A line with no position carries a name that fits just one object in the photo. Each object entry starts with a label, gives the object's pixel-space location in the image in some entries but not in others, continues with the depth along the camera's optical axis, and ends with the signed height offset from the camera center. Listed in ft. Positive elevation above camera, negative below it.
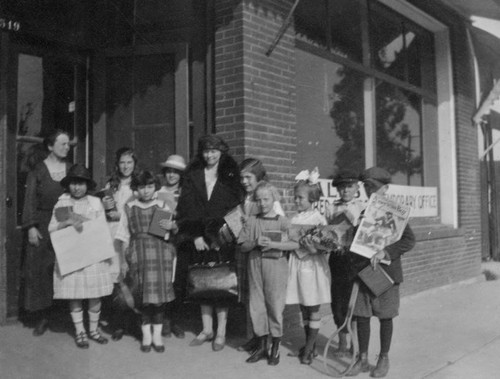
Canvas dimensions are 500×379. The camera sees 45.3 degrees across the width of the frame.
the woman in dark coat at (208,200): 16.56 +0.43
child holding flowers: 15.99 -1.71
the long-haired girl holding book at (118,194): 17.26 +0.65
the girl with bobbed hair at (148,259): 16.35 -1.21
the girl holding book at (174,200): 17.80 +0.46
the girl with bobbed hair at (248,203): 16.78 +0.33
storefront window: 23.11 +5.43
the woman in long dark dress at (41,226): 17.13 -0.26
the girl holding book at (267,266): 15.67 -1.38
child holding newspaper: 14.96 -2.31
